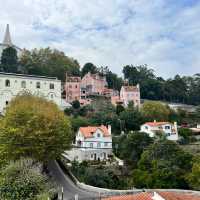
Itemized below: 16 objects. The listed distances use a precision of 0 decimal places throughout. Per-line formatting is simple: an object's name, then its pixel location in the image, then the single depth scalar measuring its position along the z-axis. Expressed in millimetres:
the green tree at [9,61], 79500
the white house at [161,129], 55938
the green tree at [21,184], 19952
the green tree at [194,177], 34562
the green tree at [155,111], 64637
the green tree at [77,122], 56156
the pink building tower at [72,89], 80875
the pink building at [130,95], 80312
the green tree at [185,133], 58269
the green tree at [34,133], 31192
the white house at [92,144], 48750
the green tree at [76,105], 71562
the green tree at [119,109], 67850
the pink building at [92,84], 84356
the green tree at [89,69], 94875
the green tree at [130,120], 60844
